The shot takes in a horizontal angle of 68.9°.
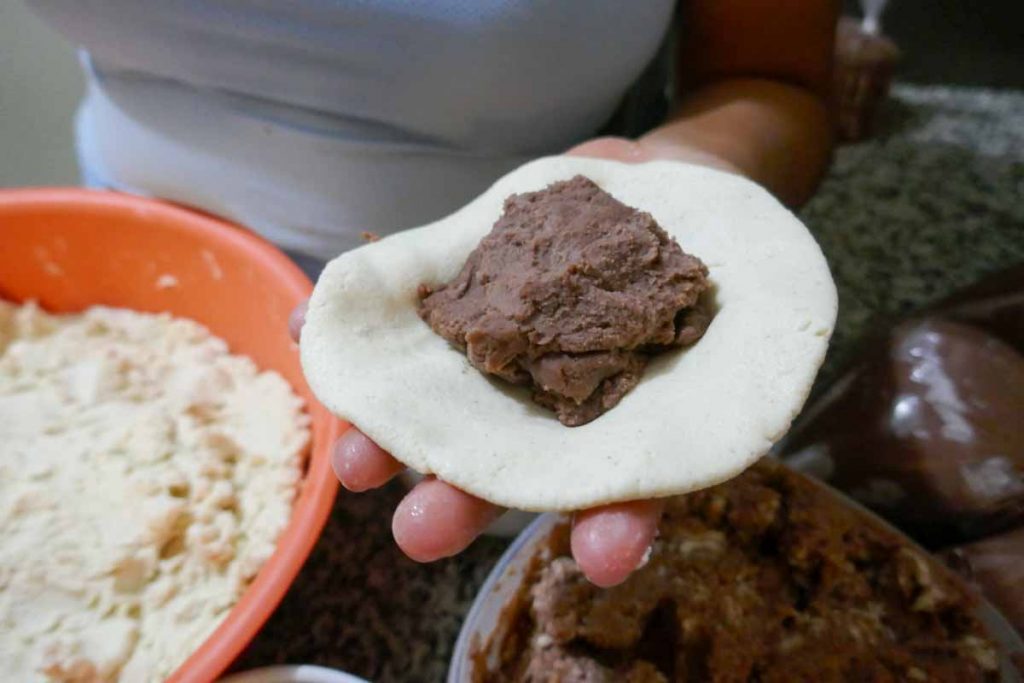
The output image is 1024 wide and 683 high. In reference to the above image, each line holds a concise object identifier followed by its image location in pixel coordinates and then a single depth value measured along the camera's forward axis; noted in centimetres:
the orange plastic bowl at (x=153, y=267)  32
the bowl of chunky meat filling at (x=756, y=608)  25
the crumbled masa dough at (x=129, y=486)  26
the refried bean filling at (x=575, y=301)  21
